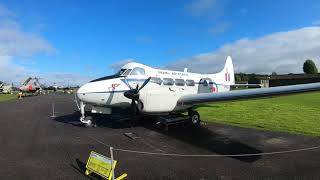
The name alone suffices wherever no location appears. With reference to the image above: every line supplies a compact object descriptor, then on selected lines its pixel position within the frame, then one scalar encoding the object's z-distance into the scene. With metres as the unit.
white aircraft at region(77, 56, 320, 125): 8.47
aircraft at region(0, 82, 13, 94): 67.62
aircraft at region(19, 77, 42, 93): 42.72
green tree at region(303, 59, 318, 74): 57.82
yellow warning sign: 4.37
